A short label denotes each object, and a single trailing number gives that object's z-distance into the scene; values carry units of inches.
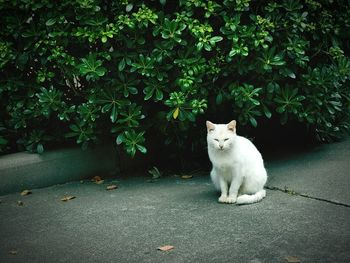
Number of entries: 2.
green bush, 207.6
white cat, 184.7
